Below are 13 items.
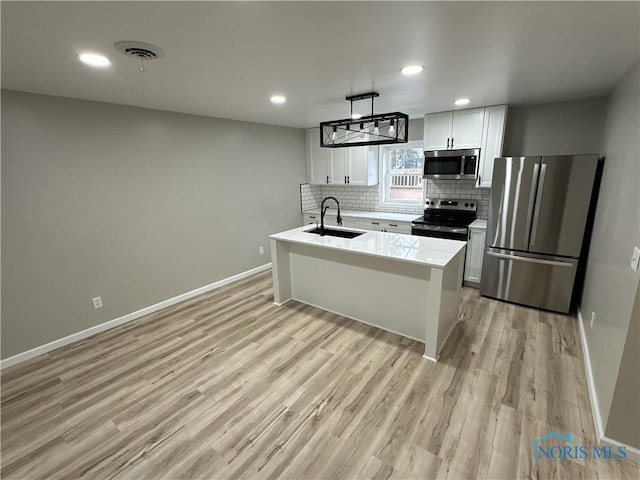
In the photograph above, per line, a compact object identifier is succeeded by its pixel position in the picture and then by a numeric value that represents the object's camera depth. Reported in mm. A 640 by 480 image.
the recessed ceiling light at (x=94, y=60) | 1784
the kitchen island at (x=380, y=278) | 2547
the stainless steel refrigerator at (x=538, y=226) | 2996
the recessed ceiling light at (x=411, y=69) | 2136
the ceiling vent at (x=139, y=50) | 1647
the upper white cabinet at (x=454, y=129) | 3738
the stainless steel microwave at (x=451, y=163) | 3797
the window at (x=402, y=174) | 4762
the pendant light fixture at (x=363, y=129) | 2523
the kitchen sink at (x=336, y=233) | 3462
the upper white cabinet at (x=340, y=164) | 4887
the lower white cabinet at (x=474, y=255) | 3777
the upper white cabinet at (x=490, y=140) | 3562
